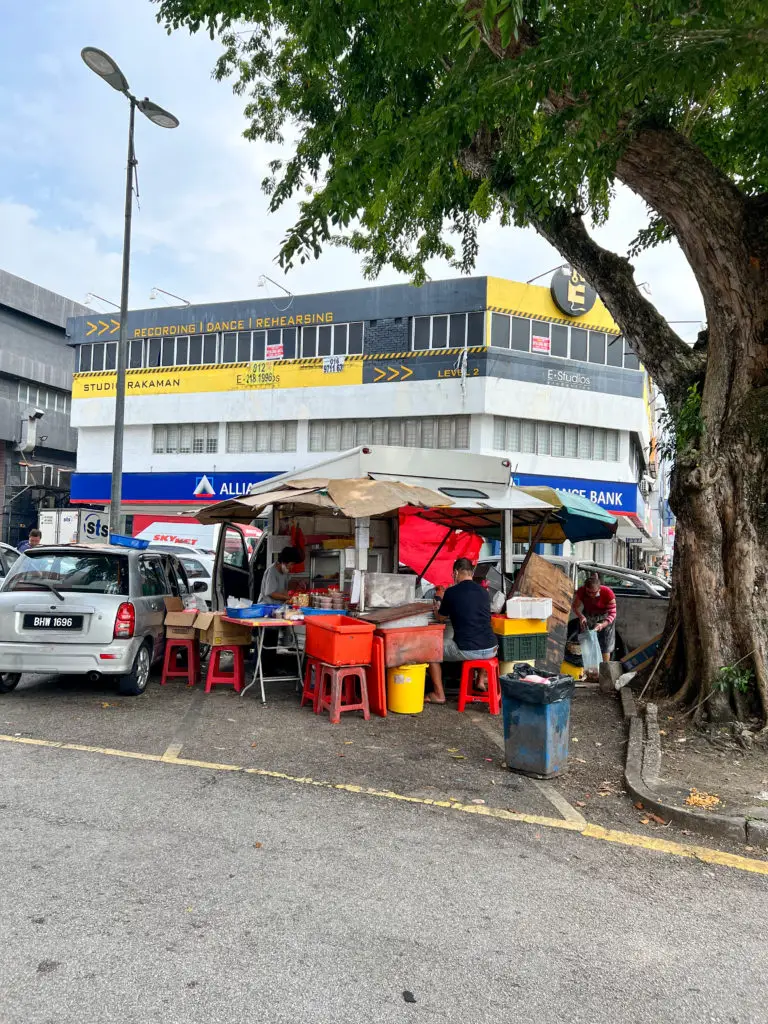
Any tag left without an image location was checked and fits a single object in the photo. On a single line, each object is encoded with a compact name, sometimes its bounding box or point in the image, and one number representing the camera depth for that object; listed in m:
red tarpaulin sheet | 12.80
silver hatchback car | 8.10
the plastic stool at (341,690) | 7.82
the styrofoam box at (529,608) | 9.13
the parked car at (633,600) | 12.65
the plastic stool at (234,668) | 9.24
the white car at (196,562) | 17.47
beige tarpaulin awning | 8.31
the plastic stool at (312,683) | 8.24
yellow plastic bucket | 8.20
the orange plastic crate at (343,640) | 7.79
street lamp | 14.65
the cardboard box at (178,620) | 9.58
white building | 29.77
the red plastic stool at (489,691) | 8.56
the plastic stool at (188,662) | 9.73
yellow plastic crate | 9.06
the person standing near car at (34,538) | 15.44
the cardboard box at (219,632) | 9.16
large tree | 6.22
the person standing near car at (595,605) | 11.12
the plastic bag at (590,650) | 11.03
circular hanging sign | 30.23
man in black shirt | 8.59
